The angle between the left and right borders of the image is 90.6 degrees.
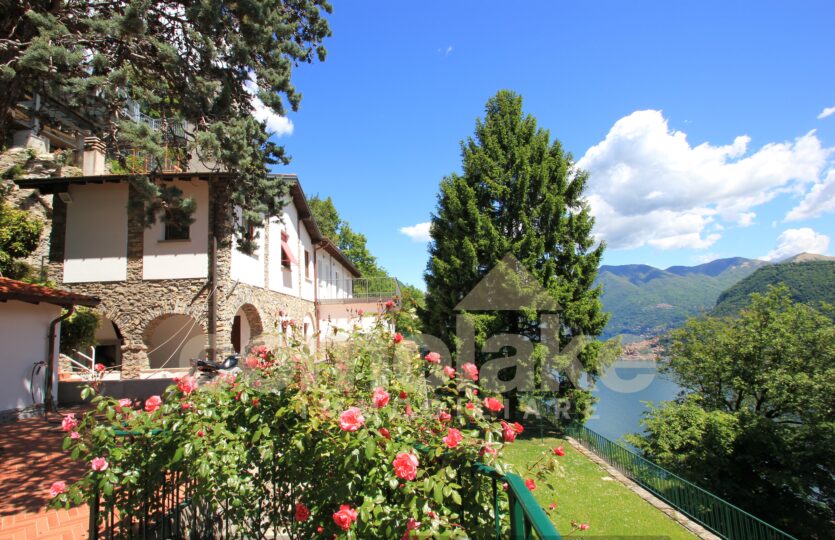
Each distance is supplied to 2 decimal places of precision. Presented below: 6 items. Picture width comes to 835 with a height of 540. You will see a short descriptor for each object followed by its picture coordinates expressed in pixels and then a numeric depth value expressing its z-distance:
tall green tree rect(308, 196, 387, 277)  42.69
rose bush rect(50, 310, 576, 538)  1.96
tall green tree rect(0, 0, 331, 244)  6.05
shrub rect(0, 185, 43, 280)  10.91
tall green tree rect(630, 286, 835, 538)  13.05
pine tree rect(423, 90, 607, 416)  13.89
